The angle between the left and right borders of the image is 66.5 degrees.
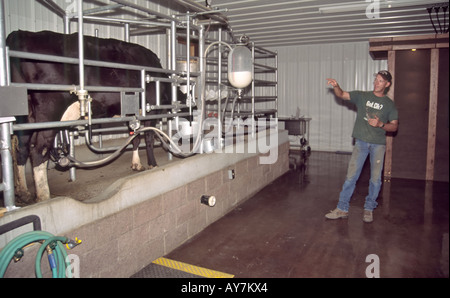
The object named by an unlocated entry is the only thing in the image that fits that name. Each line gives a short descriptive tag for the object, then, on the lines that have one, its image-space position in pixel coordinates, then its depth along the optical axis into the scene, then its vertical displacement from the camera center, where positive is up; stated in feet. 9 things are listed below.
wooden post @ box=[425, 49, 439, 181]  21.47 +0.09
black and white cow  9.85 +1.13
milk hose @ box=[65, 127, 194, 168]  9.99 -1.27
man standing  14.37 -0.73
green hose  6.63 -2.73
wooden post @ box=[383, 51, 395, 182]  22.41 -1.84
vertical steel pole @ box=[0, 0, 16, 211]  7.15 -0.61
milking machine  12.45 +1.44
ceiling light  19.86 +6.68
